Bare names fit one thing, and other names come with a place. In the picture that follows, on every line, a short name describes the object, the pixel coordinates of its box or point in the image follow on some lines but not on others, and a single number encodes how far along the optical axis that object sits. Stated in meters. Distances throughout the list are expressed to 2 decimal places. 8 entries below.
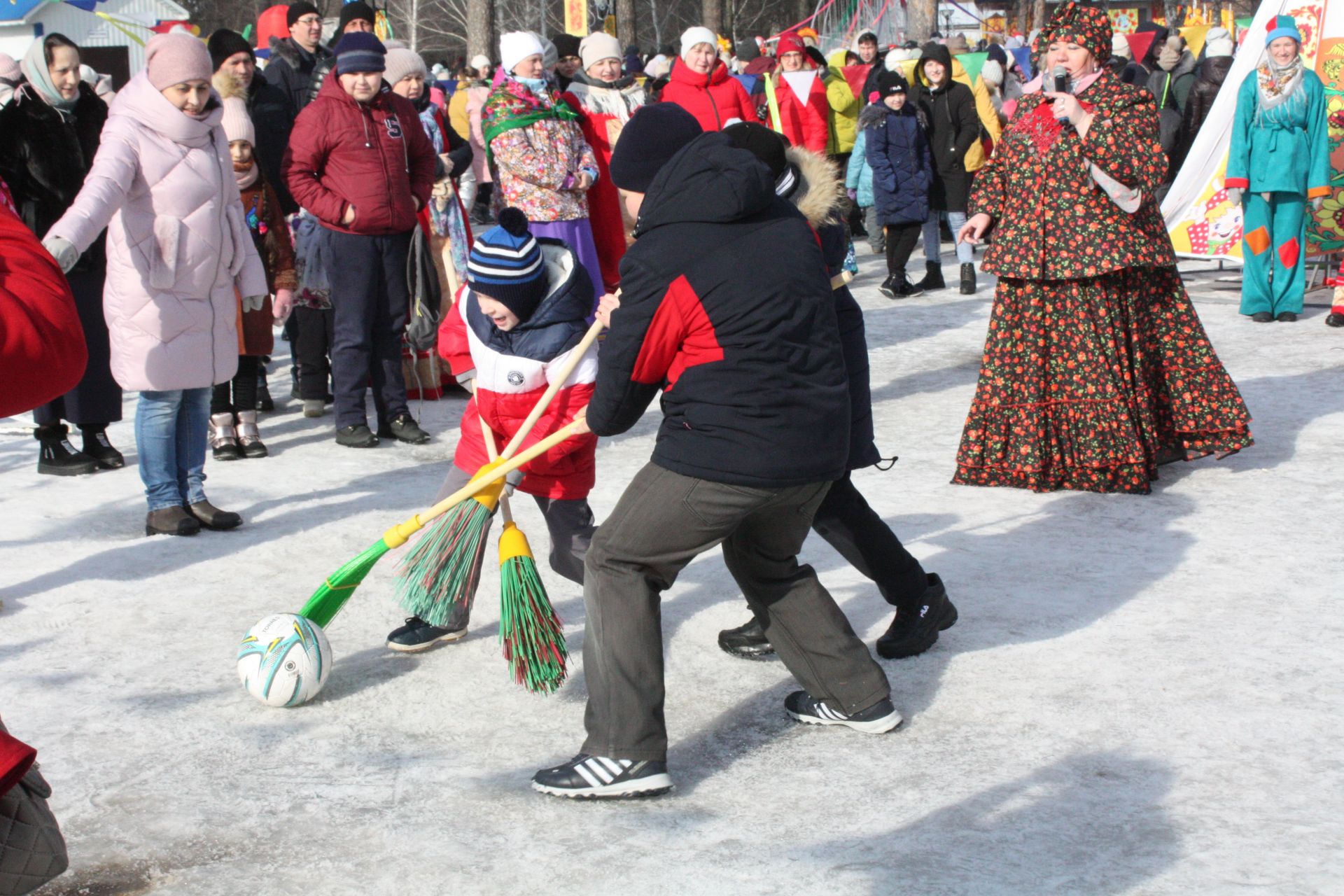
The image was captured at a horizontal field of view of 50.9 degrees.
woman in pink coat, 5.33
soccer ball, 3.88
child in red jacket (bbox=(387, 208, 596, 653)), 4.01
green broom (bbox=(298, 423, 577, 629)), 3.78
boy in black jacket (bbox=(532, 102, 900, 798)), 3.18
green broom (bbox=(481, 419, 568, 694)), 3.77
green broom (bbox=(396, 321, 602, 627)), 3.95
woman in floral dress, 5.66
